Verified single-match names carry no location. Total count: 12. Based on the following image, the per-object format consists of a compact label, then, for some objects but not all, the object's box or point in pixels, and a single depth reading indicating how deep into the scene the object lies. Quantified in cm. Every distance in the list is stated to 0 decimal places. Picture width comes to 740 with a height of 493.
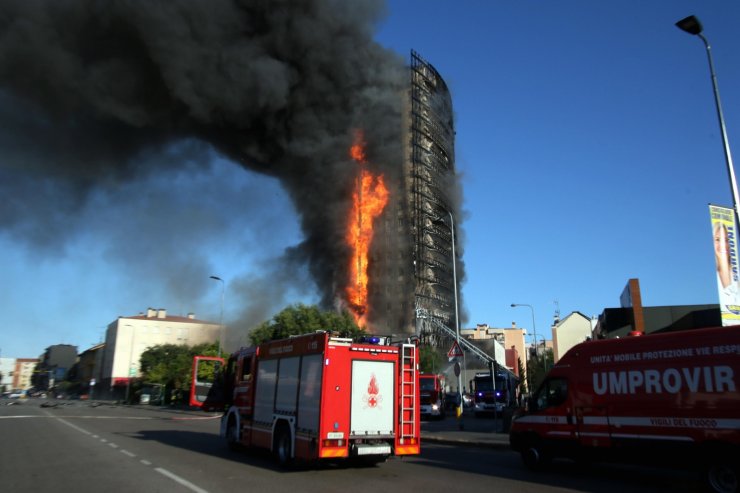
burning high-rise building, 6869
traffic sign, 1867
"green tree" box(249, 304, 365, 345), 3934
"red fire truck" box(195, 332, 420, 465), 984
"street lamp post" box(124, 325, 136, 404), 8582
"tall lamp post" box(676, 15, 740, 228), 1204
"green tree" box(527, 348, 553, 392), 3589
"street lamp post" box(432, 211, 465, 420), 2216
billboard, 1226
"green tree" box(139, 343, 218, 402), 5009
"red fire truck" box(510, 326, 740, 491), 787
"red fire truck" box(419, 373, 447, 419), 2852
